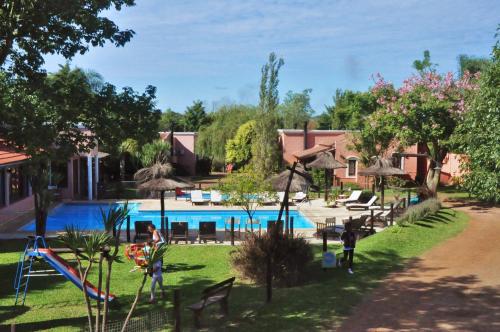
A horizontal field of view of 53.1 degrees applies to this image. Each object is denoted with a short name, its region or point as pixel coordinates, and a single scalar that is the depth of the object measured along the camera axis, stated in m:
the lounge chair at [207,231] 17.09
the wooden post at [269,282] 10.22
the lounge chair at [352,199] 26.17
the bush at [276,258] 11.84
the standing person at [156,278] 10.82
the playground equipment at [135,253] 12.95
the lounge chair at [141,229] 17.03
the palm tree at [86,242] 6.98
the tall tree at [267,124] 37.00
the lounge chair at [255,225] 21.59
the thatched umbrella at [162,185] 16.44
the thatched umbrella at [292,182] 16.67
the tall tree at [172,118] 68.36
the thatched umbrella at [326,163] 27.32
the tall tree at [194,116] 66.06
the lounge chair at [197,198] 27.19
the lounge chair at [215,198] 27.33
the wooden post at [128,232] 16.84
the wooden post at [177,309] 7.90
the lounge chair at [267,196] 19.25
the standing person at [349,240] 12.89
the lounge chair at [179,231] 16.91
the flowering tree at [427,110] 23.28
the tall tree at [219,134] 44.16
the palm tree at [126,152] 34.35
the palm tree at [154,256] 7.18
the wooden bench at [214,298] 8.81
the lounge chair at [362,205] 24.67
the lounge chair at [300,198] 27.73
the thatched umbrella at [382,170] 23.34
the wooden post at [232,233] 16.55
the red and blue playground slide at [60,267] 10.20
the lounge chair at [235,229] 18.33
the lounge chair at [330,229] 18.05
